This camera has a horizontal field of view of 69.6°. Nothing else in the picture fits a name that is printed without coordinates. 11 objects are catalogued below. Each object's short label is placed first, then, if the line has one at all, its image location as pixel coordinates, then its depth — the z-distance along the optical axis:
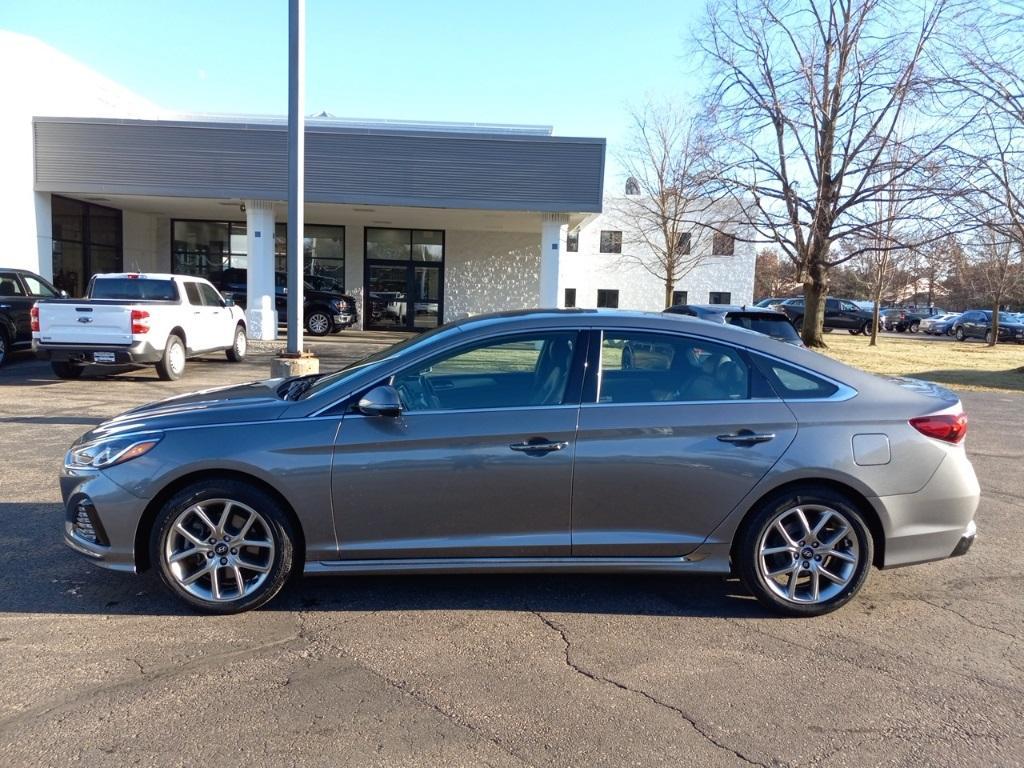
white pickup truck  11.09
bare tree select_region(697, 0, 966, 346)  20.59
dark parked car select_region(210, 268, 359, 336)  22.14
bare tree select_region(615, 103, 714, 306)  31.44
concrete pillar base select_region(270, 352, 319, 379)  9.07
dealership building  17.08
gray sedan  3.80
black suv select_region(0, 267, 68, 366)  13.27
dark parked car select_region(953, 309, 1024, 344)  35.78
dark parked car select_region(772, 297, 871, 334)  38.88
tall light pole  9.28
